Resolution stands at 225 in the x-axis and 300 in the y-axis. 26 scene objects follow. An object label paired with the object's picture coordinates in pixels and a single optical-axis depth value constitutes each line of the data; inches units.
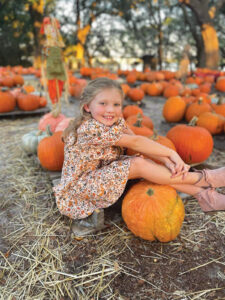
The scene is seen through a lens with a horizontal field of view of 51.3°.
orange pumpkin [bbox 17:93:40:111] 205.8
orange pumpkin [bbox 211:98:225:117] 161.0
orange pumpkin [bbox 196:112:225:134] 137.7
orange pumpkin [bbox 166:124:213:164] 103.6
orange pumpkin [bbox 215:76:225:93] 303.1
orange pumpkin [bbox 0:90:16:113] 197.2
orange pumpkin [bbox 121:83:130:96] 271.7
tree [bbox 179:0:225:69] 458.9
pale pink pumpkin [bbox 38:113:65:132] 142.2
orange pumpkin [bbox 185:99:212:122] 158.1
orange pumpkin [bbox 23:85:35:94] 258.3
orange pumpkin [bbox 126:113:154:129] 114.1
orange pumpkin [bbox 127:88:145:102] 255.8
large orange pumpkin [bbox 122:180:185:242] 67.1
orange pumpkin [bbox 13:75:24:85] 331.9
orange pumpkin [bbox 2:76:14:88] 313.1
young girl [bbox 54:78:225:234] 71.0
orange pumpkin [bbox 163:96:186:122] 170.4
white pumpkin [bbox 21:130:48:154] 127.0
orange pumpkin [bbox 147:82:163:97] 297.7
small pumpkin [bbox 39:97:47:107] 222.8
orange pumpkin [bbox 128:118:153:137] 99.1
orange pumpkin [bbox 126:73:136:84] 370.4
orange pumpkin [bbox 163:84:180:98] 267.9
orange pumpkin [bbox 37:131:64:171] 101.6
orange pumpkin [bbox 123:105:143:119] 152.6
